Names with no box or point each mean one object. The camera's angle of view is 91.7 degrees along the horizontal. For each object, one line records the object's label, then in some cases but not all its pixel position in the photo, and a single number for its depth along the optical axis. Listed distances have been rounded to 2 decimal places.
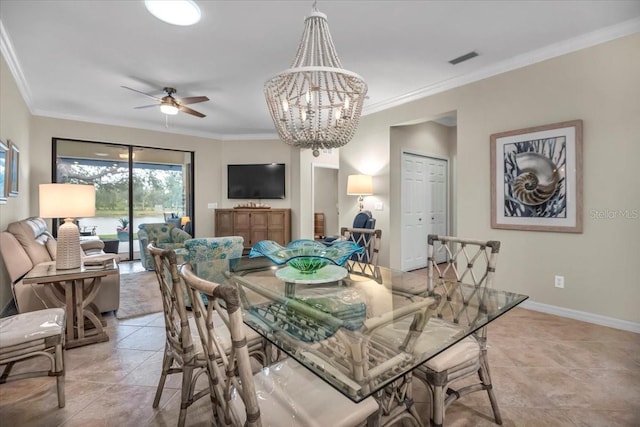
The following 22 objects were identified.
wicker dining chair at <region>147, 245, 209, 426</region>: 1.34
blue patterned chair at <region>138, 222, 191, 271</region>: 5.06
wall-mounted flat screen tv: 6.83
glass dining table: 1.09
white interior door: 5.07
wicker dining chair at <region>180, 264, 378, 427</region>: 0.85
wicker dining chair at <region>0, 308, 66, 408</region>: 1.58
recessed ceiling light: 2.37
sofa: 2.57
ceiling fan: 3.94
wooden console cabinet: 6.57
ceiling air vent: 3.20
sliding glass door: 5.64
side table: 2.44
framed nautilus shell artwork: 2.98
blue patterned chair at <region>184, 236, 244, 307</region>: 3.11
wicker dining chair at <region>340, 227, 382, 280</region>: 2.42
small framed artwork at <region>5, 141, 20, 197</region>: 3.28
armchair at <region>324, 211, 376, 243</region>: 4.59
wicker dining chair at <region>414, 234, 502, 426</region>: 1.34
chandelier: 1.83
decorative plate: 2.03
